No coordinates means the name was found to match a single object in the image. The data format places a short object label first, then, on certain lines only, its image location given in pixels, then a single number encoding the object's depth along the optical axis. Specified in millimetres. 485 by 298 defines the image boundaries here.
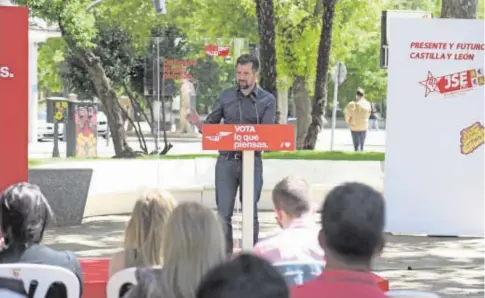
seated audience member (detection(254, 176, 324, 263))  7245
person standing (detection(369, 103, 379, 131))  74119
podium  11770
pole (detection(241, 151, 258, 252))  12251
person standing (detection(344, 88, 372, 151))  36119
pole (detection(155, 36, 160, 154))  22461
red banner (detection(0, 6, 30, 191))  11523
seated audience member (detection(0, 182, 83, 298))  6811
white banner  17311
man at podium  12960
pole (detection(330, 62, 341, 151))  44027
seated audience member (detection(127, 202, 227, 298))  5233
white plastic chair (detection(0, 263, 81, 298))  6436
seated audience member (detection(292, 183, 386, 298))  4939
